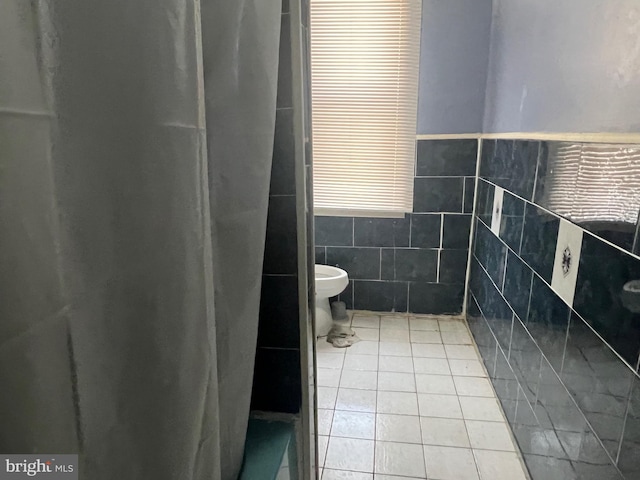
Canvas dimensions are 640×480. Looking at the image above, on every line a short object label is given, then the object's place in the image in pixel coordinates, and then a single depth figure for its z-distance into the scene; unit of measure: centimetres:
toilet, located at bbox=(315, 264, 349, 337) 266
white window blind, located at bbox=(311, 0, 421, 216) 265
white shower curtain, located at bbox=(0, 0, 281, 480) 43
